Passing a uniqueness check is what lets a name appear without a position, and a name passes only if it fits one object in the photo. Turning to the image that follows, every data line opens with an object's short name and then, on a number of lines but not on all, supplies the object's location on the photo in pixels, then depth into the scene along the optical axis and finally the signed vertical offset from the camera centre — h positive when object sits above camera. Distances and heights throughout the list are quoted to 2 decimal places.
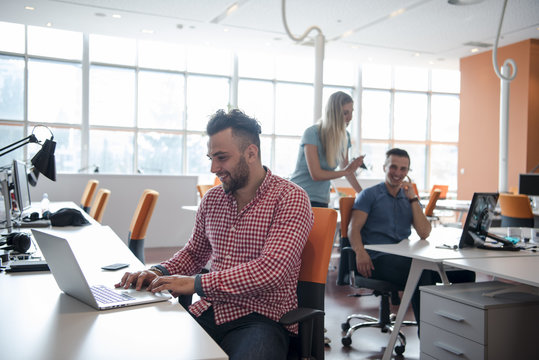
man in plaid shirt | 1.51 -0.30
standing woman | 3.16 +0.09
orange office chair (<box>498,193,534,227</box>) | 5.08 -0.45
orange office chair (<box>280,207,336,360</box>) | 1.56 -0.42
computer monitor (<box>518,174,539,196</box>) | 5.78 -0.19
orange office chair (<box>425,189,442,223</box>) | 5.69 -0.43
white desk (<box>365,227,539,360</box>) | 2.42 -0.45
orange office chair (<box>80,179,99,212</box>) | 5.32 -0.39
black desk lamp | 2.66 -0.01
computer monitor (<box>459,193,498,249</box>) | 2.70 -0.29
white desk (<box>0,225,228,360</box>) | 1.01 -0.40
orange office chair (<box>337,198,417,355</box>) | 2.96 -0.72
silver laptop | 1.32 -0.38
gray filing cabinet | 2.10 -0.70
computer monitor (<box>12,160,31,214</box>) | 3.24 -0.18
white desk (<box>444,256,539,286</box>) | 1.93 -0.43
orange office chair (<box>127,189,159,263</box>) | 2.88 -0.36
